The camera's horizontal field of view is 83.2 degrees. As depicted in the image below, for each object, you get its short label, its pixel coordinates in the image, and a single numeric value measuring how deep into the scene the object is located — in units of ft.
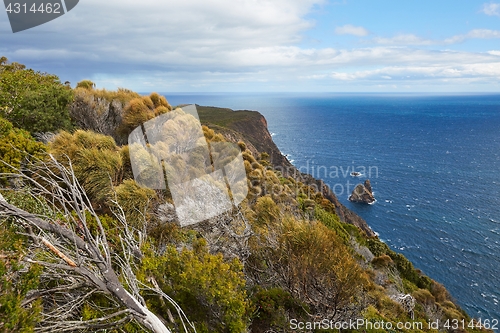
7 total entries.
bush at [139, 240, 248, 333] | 19.31
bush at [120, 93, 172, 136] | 51.55
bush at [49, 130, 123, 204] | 32.78
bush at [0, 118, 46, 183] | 28.07
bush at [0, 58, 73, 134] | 42.32
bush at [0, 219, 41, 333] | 10.78
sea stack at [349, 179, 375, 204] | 169.37
